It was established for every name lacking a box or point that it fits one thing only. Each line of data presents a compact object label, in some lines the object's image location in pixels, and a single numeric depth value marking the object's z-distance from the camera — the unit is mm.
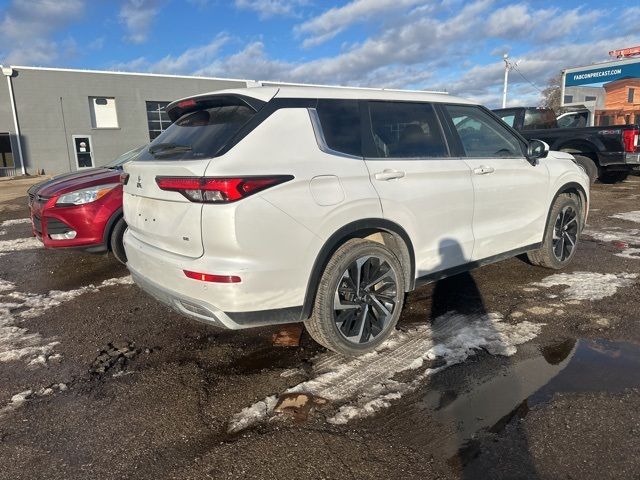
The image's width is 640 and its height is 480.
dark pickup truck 10969
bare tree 61712
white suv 2830
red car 5273
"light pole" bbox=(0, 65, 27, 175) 21794
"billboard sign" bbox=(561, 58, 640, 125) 20484
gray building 22797
